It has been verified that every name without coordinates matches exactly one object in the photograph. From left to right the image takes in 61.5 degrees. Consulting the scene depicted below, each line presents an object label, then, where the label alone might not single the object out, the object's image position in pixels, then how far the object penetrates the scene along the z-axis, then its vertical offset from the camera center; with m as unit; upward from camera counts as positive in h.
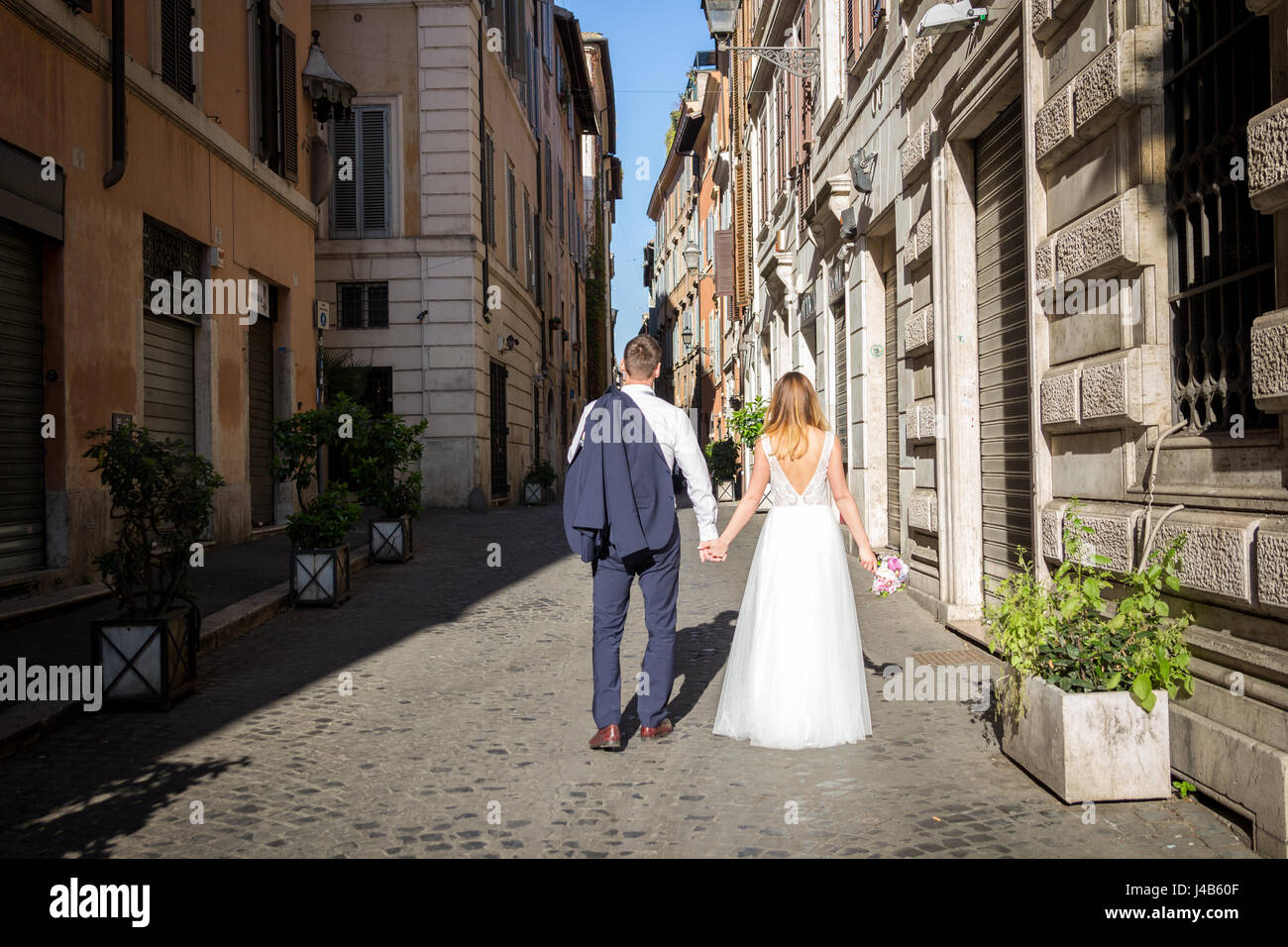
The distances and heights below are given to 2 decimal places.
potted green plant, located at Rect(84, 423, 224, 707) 5.79 -0.44
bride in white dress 5.07 -0.64
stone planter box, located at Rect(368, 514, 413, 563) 12.12 -0.65
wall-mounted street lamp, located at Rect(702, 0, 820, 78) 14.48 +5.73
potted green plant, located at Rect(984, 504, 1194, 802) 4.02 -0.81
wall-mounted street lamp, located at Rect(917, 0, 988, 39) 7.18 +3.03
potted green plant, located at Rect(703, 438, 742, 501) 24.66 +0.21
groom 4.96 -0.20
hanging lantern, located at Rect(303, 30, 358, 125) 15.62 +5.75
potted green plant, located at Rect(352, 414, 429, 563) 11.83 +0.02
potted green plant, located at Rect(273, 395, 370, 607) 9.24 -0.27
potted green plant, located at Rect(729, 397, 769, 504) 19.09 +1.00
